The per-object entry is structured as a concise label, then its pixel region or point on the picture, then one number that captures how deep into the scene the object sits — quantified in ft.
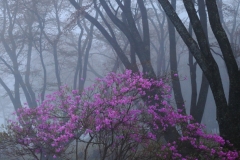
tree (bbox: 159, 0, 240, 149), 42.37
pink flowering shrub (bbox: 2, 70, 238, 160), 40.59
